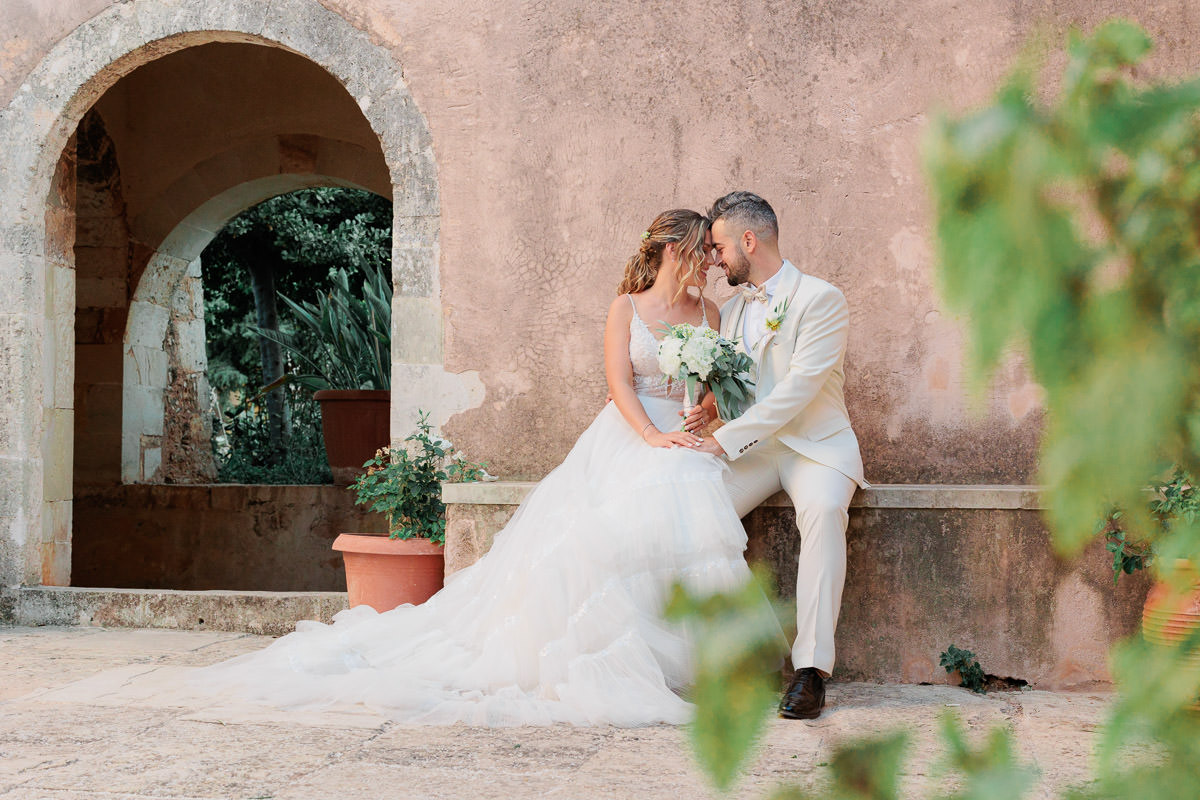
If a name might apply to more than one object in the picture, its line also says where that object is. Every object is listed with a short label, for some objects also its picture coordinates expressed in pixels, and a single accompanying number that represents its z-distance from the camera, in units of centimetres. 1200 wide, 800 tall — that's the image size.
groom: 375
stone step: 496
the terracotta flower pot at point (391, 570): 464
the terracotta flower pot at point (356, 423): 772
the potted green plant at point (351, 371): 774
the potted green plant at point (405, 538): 464
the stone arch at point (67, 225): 492
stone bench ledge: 401
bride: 342
